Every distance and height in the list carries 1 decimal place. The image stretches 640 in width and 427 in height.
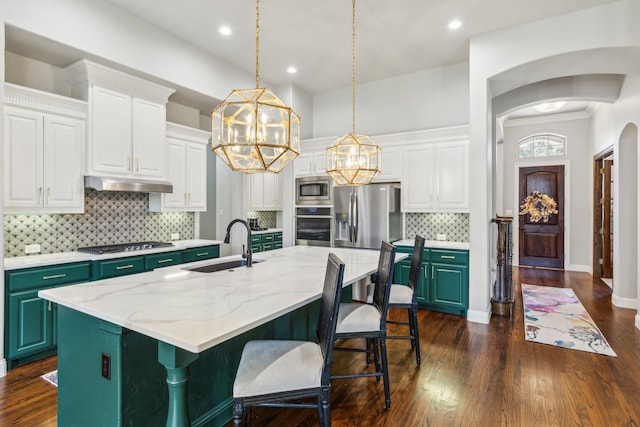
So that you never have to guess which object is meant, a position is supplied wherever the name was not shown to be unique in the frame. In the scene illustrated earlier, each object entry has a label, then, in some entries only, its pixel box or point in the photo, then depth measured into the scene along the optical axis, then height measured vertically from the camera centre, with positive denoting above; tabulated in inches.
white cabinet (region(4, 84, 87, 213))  118.9 +22.9
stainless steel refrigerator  189.2 -1.0
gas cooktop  141.3 -15.1
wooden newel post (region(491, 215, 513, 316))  171.4 -28.3
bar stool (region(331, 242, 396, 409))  89.3 -28.5
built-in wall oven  211.8 -7.8
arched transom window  283.4 +57.9
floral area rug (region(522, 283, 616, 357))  135.7 -51.2
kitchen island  55.6 -23.4
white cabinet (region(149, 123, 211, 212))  173.6 +23.0
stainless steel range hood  138.5 +12.5
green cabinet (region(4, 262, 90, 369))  111.5 -33.9
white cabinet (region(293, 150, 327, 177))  218.5 +32.3
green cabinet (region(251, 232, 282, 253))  220.6 -19.0
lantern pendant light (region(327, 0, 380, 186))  126.7 +20.2
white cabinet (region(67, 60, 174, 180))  138.0 +40.5
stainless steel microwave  212.4 +14.6
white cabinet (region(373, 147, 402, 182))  195.3 +28.2
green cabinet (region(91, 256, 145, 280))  131.0 -21.6
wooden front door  283.9 -11.5
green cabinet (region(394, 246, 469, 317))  167.0 -34.0
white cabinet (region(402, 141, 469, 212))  178.5 +19.4
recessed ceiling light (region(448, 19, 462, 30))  148.0 +83.6
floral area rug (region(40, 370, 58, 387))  105.1 -52.0
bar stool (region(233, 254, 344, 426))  59.7 -29.0
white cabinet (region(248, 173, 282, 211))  229.8 +14.9
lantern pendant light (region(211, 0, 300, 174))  81.7 +21.2
